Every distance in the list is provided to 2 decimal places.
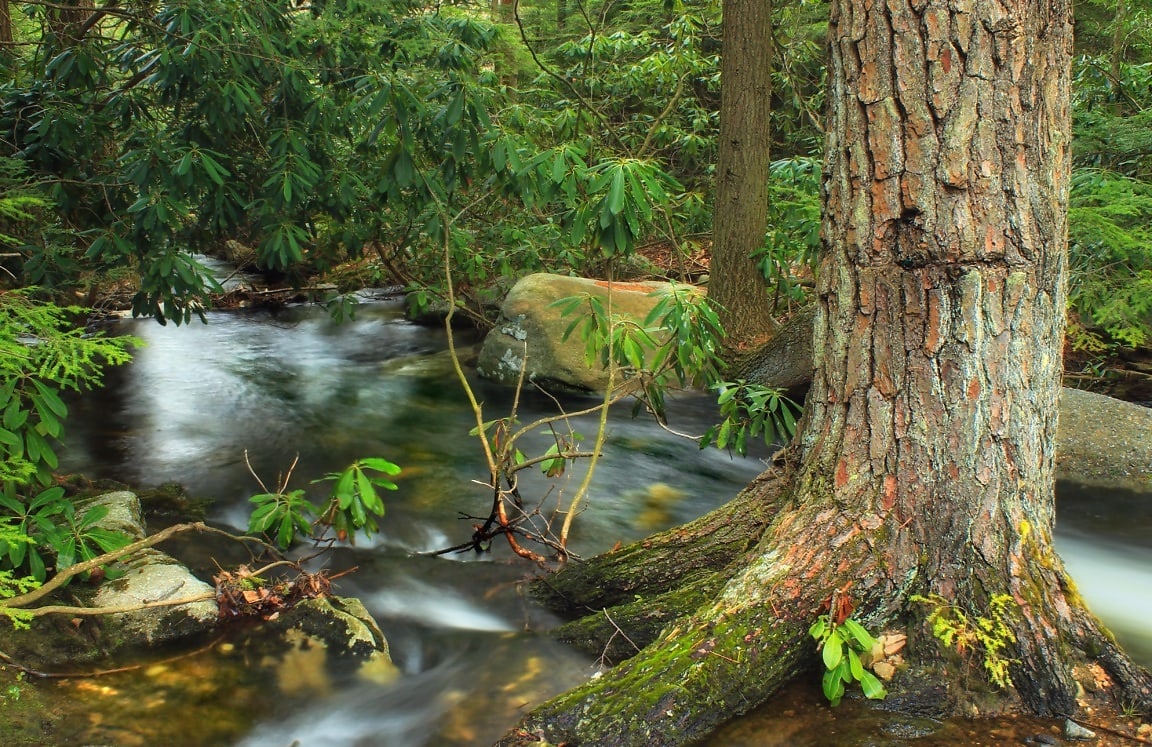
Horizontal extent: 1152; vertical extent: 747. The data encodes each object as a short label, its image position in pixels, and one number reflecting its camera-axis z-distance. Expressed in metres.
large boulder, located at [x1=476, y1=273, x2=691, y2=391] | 7.18
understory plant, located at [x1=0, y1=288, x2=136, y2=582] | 2.78
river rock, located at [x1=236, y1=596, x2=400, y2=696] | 3.21
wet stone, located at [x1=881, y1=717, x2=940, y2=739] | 2.25
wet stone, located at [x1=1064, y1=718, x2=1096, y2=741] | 2.12
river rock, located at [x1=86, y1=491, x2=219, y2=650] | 3.29
